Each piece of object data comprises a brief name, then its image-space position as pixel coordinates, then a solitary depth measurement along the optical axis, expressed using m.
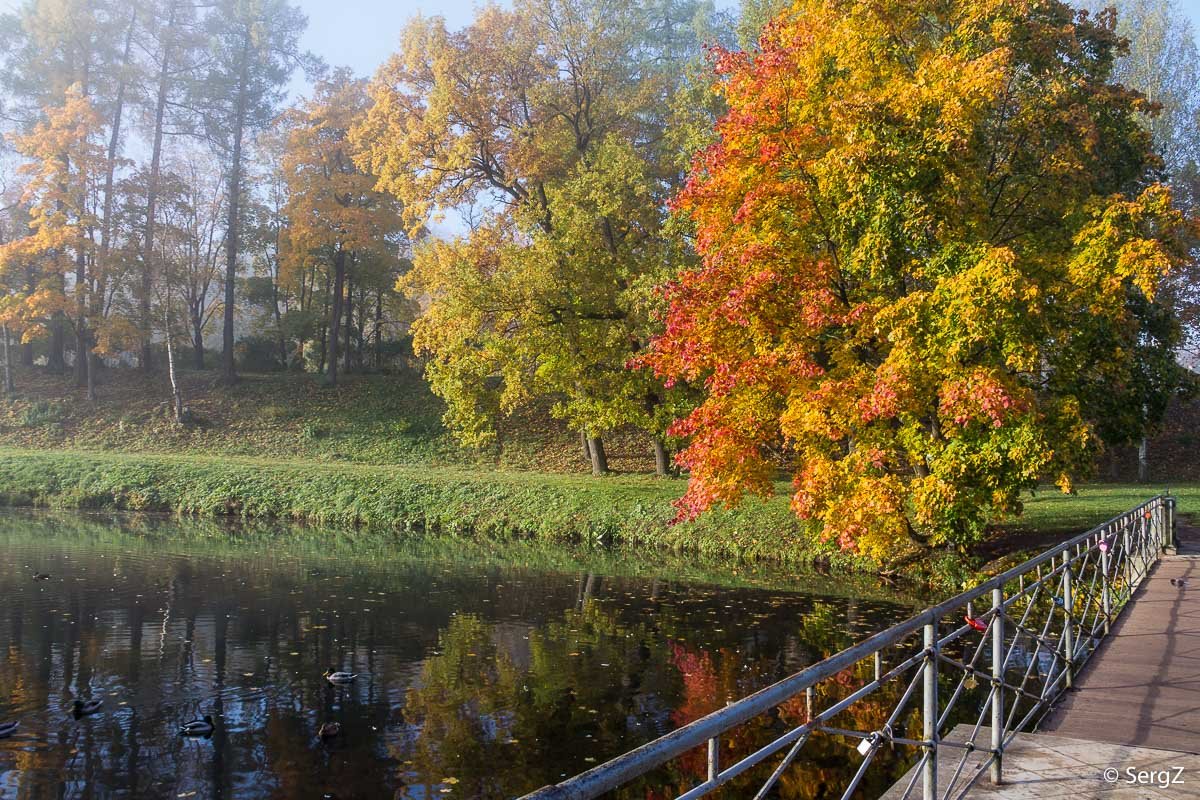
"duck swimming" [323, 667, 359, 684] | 9.97
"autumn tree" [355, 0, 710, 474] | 25.28
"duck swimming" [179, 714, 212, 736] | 8.18
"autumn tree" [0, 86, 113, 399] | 35.50
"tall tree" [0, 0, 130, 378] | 38.50
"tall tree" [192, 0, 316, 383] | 39.62
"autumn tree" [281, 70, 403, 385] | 37.31
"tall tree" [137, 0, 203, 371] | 39.94
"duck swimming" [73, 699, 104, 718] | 8.67
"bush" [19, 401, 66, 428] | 35.44
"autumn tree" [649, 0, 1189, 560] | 13.26
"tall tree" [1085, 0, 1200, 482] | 31.27
